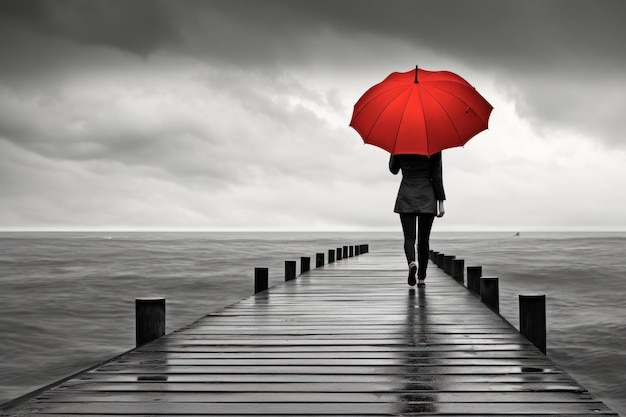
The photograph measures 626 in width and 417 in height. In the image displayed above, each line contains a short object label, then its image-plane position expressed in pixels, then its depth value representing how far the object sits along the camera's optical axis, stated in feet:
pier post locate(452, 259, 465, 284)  34.40
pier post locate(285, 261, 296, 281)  36.42
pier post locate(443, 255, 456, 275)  37.26
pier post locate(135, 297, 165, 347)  16.63
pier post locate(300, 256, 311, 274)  41.39
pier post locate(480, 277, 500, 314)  22.13
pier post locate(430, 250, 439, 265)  51.49
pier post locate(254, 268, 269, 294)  30.61
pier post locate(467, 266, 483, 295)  27.35
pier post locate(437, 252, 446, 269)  43.55
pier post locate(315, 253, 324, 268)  47.85
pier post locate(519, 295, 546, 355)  16.72
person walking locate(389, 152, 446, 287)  23.75
